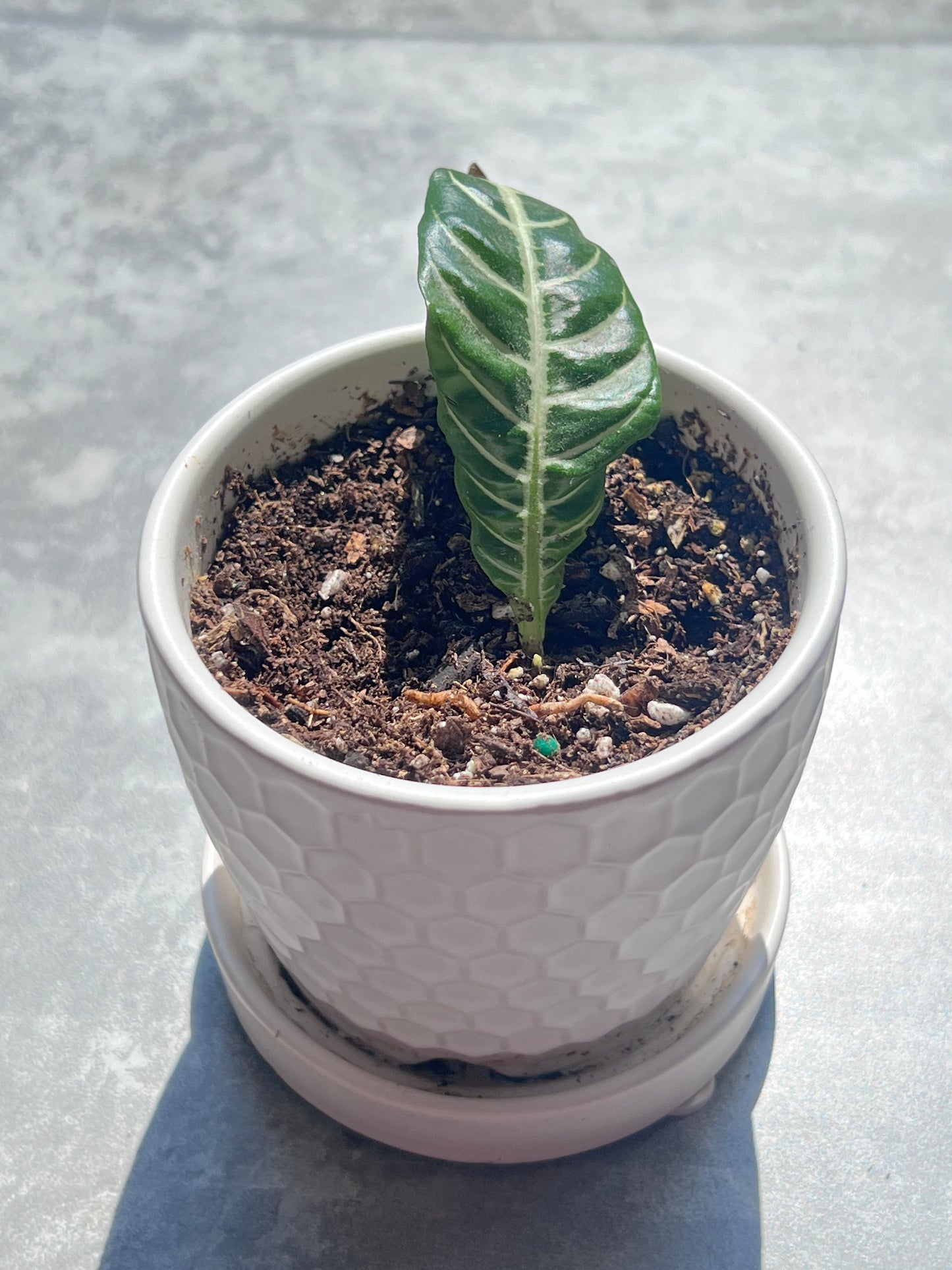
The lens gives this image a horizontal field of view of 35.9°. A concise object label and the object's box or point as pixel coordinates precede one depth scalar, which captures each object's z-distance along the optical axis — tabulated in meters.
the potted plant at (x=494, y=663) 0.23
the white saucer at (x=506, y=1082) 0.30
